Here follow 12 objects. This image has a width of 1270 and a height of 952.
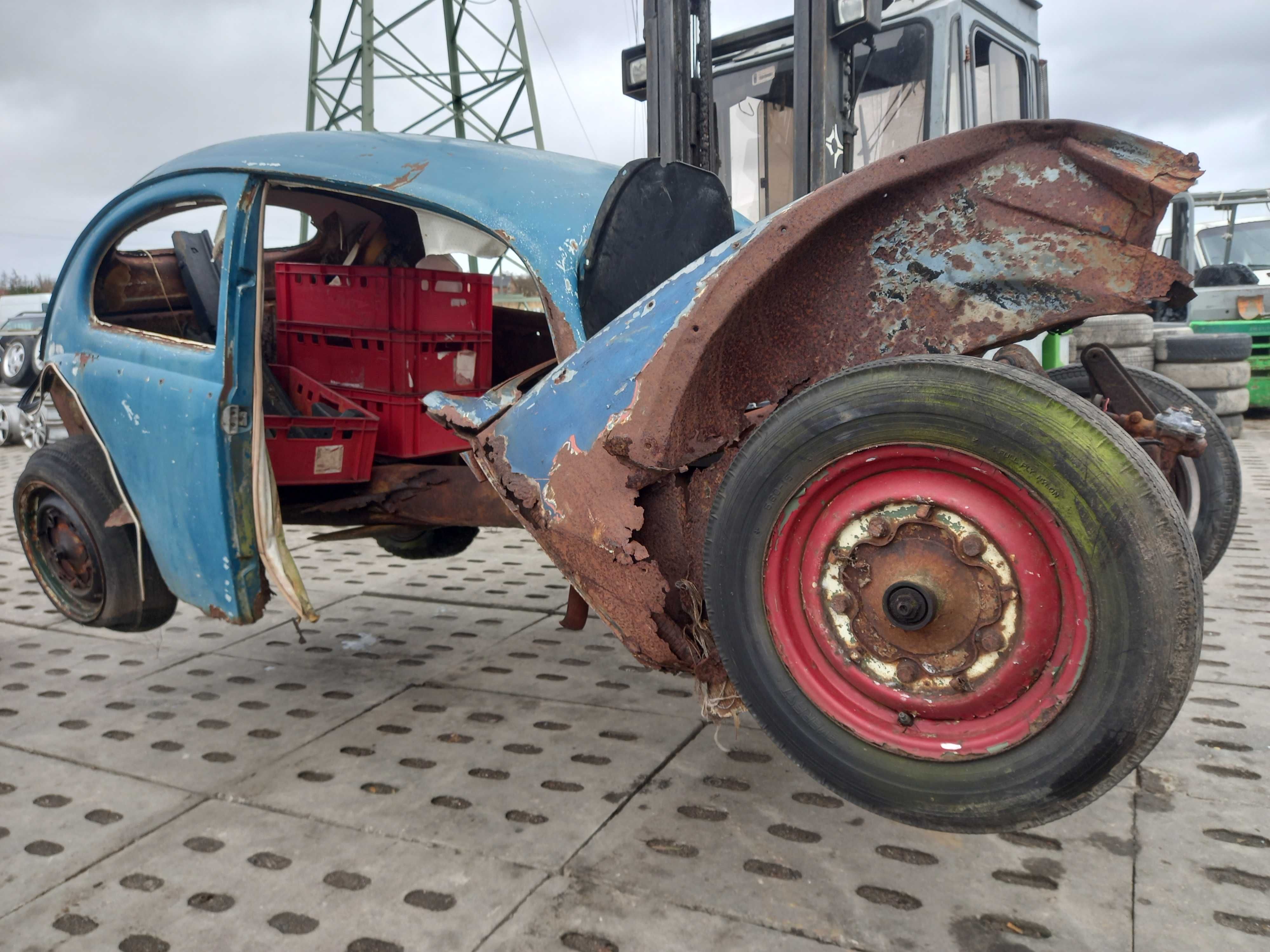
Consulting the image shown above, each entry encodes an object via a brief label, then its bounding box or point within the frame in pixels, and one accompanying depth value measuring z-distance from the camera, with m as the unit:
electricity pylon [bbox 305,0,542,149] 20.12
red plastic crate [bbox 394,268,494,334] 3.21
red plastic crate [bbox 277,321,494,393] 3.25
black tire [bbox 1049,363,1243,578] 2.90
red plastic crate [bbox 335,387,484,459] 3.25
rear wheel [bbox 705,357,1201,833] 1.52
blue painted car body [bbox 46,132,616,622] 2.41
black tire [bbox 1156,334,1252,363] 8.83
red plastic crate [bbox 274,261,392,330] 3.24
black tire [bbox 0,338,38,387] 13.02
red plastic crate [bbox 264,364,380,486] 2.98
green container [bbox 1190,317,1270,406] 10.66
